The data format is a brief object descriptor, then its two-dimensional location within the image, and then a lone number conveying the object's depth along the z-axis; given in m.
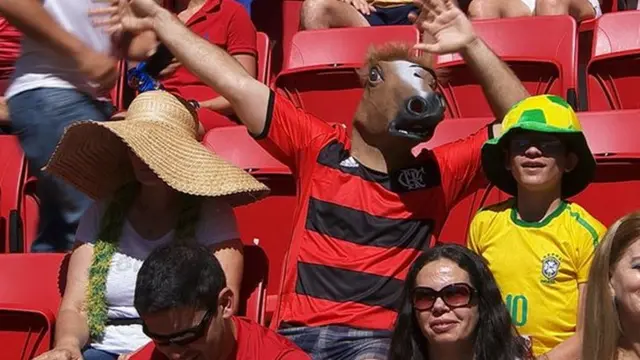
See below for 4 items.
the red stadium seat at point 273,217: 3.92
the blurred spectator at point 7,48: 4.80
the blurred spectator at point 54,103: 3.80
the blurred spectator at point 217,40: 4.80
